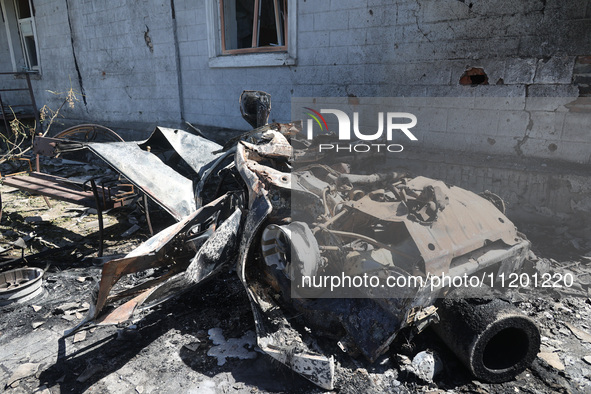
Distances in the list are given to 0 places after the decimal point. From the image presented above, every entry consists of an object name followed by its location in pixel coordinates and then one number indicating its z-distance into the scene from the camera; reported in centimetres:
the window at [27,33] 1059
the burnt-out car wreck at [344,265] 238
